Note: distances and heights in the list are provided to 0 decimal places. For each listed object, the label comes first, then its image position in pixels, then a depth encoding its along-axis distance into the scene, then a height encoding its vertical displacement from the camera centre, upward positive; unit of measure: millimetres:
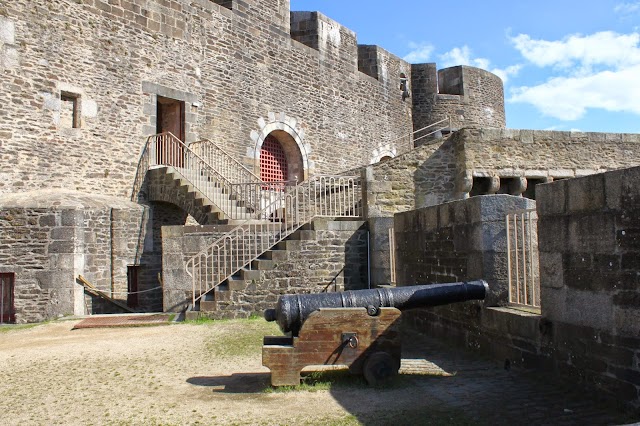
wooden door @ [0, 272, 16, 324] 11148 -713
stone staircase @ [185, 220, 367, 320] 10398 -360
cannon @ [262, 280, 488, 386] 5473 -779
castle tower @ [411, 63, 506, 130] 24891 +6408
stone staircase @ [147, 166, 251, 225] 12359 +1228
